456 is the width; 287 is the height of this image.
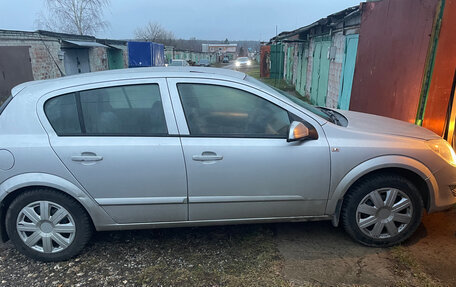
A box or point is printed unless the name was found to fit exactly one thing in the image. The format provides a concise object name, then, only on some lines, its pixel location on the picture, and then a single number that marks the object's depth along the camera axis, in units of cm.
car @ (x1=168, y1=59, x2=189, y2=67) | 2707
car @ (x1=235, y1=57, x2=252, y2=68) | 4225
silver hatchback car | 269
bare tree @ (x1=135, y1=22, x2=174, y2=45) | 5117
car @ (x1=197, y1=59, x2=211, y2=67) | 4072
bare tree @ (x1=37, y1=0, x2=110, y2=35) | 2391
